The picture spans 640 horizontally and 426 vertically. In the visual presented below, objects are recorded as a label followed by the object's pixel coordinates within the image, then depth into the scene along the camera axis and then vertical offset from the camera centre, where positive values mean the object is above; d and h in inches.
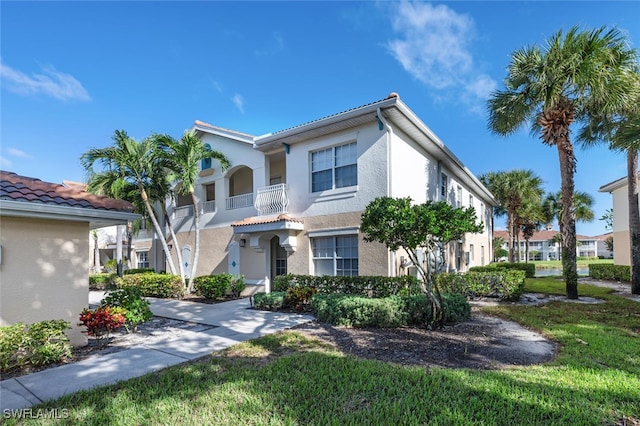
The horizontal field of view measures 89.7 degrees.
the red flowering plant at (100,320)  269.8 -70.3
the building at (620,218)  844.6 +47.7
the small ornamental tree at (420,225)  302.0 +10.8
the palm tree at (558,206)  1352.1 +131.9
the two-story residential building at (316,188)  477.4 +86.0
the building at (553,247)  3344.0 -117.3
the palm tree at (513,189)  1157.6 +171.7
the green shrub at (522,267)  904.1 -88.0
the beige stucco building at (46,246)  241.1 -6.1
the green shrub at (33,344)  218.2 -75.0
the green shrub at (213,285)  579.5 -87.1
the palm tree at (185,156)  609.3 +157.9
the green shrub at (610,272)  793.8 -93.9
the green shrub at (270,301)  455.8 -90.6
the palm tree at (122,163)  605.3 +143.1
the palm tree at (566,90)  466.0 +223.4
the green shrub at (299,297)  454.3 -84.2
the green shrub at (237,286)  606.2 -92.4
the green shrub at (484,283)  514.0 -77.3
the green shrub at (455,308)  344.8 -79.2
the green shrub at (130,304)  320.8 -66.7
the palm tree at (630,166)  592.7 +134.8
